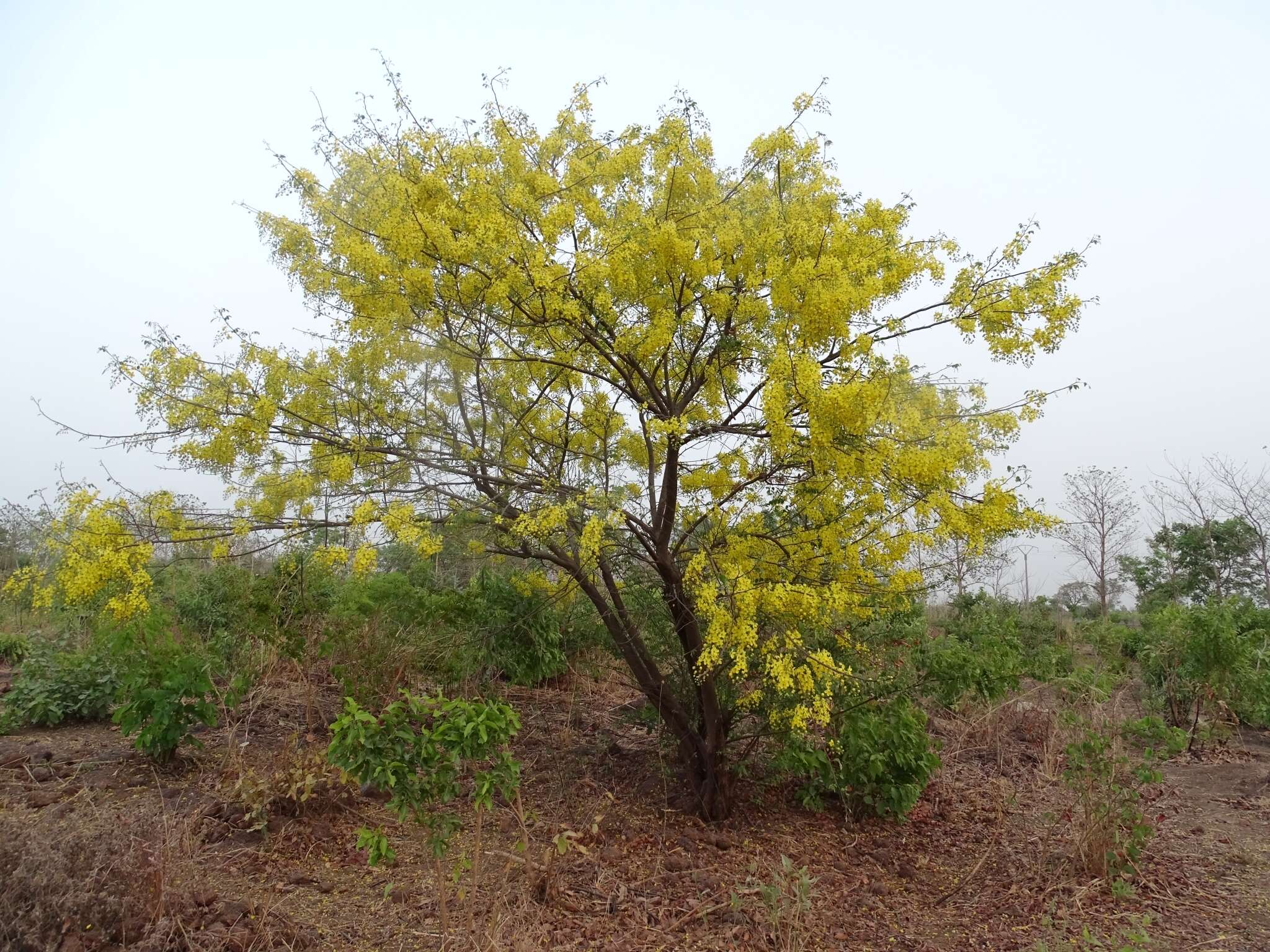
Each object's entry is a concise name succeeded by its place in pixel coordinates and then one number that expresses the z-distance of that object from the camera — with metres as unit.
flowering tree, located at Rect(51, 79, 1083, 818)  4.08
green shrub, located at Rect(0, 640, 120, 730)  6.16
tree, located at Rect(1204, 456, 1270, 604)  13.37
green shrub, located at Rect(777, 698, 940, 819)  4.98
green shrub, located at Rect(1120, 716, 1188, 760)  4.41
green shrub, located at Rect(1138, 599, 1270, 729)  7.27
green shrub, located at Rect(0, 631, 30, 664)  8.82
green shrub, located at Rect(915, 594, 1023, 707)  4.96
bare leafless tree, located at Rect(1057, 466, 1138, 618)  14.88
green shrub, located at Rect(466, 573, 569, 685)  6.21
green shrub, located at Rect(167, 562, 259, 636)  6.20
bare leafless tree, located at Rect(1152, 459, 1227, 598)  14.36
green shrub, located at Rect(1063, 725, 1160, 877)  4.36
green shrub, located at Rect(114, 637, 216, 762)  5.03
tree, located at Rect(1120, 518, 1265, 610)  15.49
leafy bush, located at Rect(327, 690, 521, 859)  3.00
